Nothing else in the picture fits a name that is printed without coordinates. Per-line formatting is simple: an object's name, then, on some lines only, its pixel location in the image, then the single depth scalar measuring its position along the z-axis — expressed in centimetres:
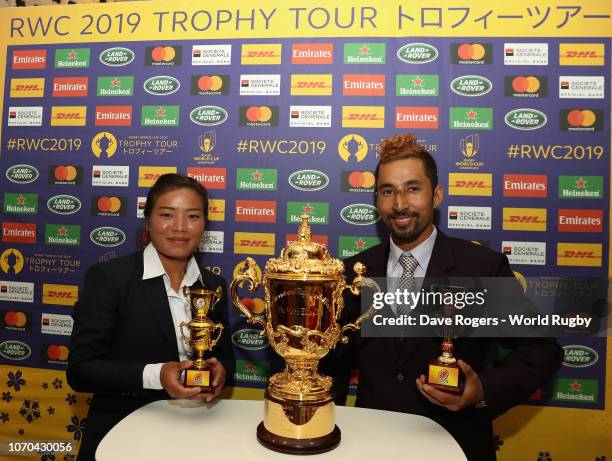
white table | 108
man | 148
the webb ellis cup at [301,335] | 116
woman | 148
